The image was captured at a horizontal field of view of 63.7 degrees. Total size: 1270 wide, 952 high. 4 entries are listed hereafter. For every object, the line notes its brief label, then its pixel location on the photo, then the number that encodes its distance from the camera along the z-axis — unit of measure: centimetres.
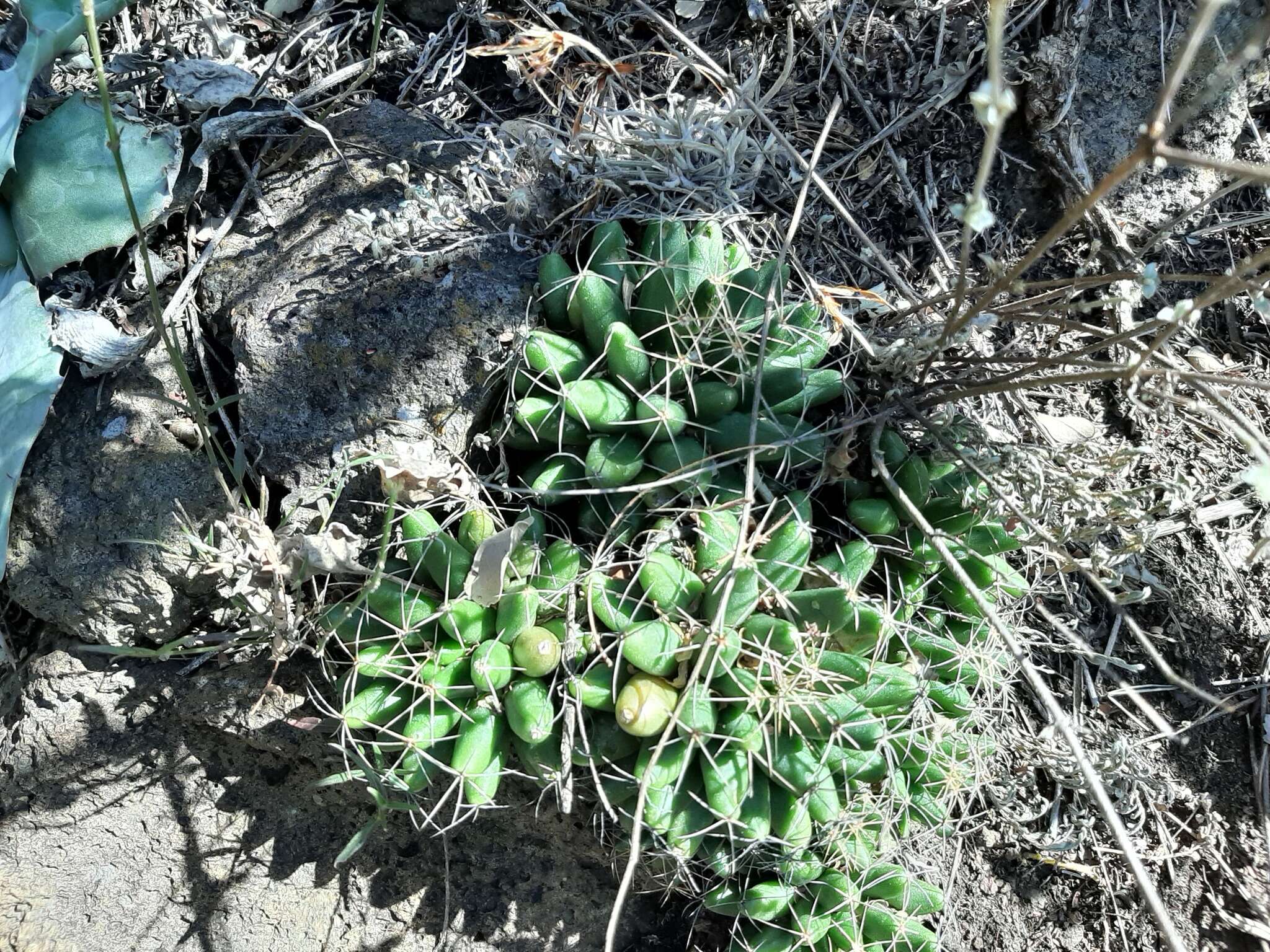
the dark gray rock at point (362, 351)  27
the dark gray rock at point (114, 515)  27
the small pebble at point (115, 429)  28
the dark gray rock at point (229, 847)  28
